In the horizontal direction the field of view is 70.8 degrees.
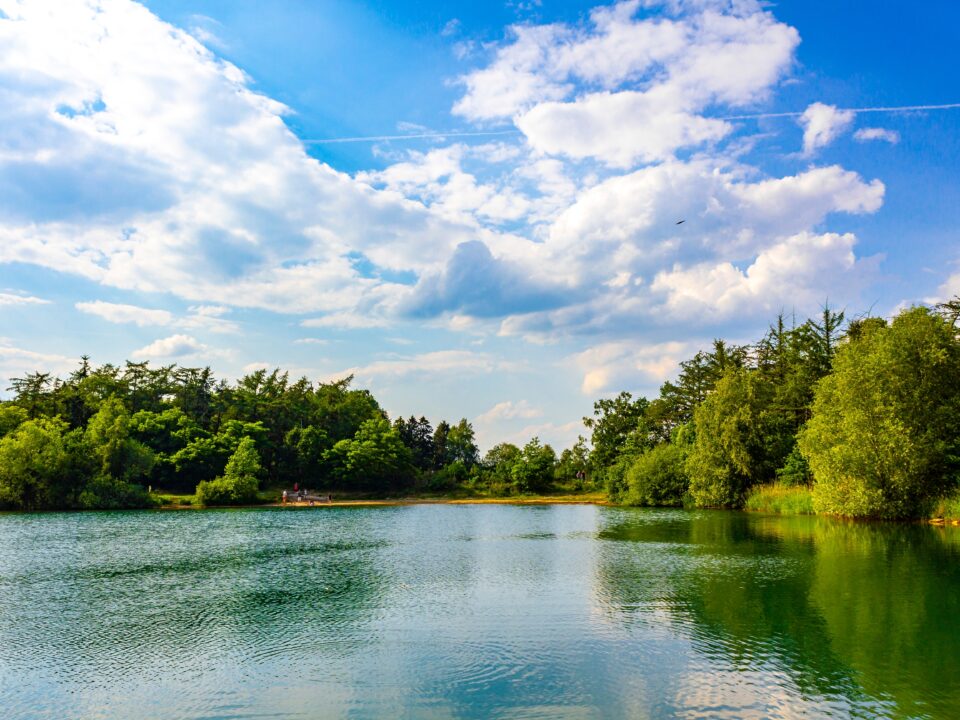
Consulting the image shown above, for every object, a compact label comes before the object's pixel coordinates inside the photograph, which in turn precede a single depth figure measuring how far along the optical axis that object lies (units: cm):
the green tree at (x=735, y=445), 7188
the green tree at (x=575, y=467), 12325
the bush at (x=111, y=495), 8656
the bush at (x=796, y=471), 6681
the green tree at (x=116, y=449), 9188
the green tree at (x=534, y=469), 11688
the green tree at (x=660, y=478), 8212
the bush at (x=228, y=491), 9462
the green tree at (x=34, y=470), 8150
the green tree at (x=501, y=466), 11831
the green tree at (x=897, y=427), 4709
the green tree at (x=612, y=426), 11344
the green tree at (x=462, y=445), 14950
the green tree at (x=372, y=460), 11586
